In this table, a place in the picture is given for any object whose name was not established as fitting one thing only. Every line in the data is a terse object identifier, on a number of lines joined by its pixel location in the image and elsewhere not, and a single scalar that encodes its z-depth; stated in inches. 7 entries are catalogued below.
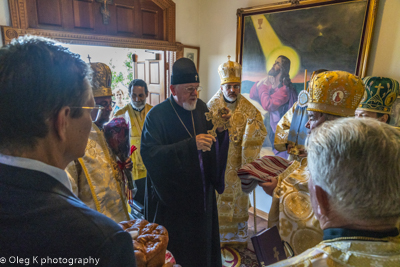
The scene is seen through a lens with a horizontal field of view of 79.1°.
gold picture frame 111.4
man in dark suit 22.5
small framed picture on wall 182.1
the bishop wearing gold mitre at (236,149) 129.7
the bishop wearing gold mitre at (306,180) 51.3
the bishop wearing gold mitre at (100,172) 63.4
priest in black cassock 84.6
